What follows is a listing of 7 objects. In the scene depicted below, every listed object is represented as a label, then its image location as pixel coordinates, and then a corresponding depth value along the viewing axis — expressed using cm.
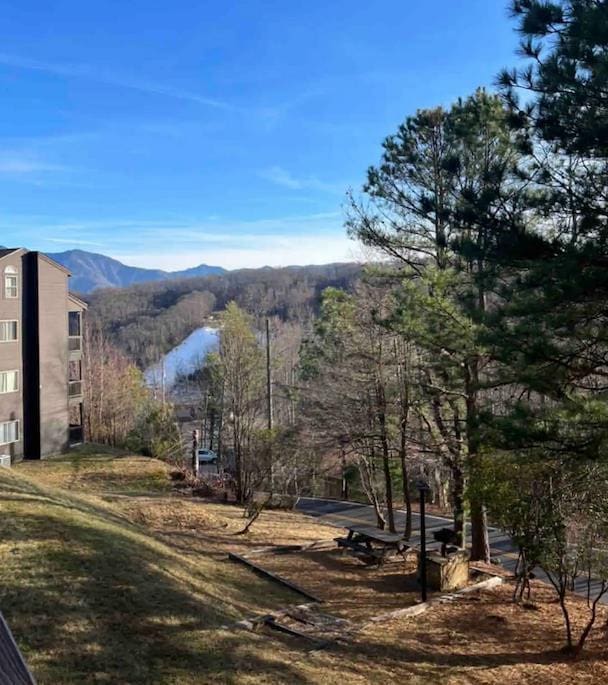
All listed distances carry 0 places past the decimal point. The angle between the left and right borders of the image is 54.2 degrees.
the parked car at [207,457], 3861
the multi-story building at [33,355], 2391
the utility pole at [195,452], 2482
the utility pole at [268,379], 2495
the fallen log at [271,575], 1002
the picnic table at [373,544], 1280
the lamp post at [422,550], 1014
